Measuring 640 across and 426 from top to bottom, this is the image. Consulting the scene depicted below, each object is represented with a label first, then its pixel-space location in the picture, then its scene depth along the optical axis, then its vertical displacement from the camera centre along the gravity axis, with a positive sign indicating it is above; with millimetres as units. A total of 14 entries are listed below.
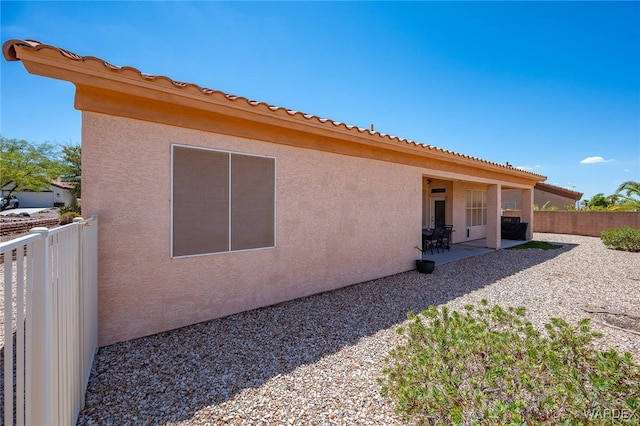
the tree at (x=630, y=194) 20297 +1353
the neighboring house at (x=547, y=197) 28875 +1545
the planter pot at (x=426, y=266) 9008 -1680
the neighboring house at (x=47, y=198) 35656 +1240
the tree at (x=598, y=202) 24344 +907
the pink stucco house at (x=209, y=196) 4250 +258
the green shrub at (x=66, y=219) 12633 -470
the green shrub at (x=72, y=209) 18191 -57
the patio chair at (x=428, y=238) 12417 -1176
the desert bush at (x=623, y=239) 13812 -1277
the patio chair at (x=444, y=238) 12952 -1173
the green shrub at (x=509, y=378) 1818 -1185
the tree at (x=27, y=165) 26344 +4032
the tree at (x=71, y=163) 29391 +4579
